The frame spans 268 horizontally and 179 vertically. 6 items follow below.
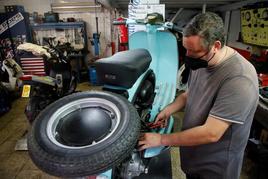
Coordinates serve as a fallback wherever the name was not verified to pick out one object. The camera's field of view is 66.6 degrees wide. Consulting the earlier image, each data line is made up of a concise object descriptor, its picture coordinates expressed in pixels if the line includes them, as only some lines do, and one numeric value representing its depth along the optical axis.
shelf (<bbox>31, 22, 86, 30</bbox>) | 5.61
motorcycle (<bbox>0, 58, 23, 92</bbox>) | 4.44
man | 0.97
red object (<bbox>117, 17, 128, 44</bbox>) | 4.34
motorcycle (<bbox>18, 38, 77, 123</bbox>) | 2.58
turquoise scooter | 0.86
